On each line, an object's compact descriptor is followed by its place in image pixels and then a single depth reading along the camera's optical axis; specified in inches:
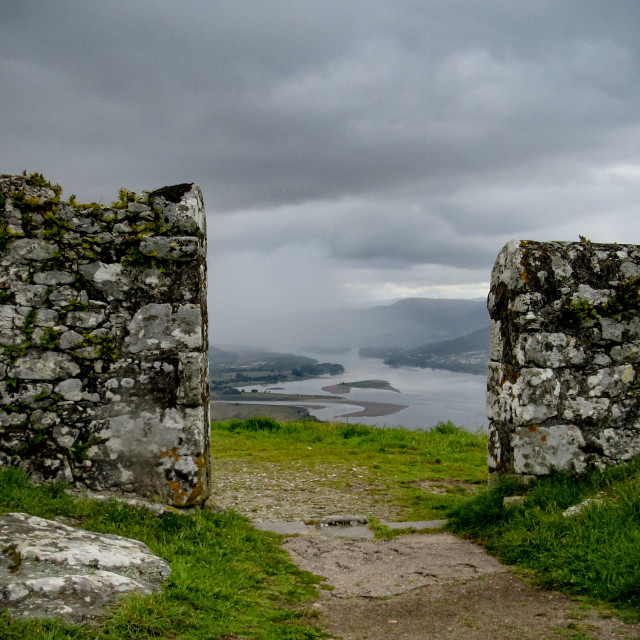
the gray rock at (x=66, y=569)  130.8
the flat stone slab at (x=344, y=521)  266.5
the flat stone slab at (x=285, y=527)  255.3
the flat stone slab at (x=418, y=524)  261.1
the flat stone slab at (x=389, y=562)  189.9
